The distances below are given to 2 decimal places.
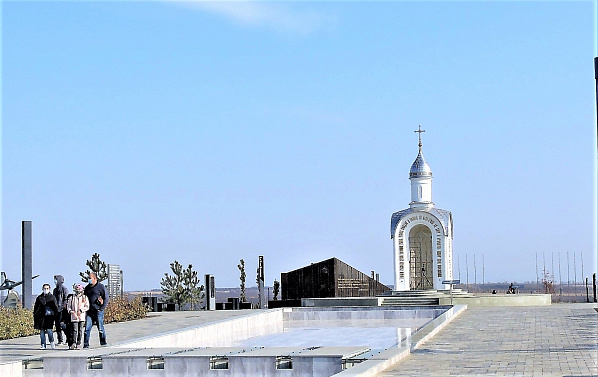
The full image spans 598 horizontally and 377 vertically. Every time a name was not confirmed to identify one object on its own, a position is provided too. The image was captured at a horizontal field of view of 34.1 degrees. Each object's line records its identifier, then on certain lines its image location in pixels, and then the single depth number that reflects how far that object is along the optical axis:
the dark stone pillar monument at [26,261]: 28.47
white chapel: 37.78
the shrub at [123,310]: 28.13
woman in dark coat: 18.69
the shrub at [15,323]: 21.87
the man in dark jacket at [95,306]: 18.45
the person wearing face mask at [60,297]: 18.70
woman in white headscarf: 18.00
